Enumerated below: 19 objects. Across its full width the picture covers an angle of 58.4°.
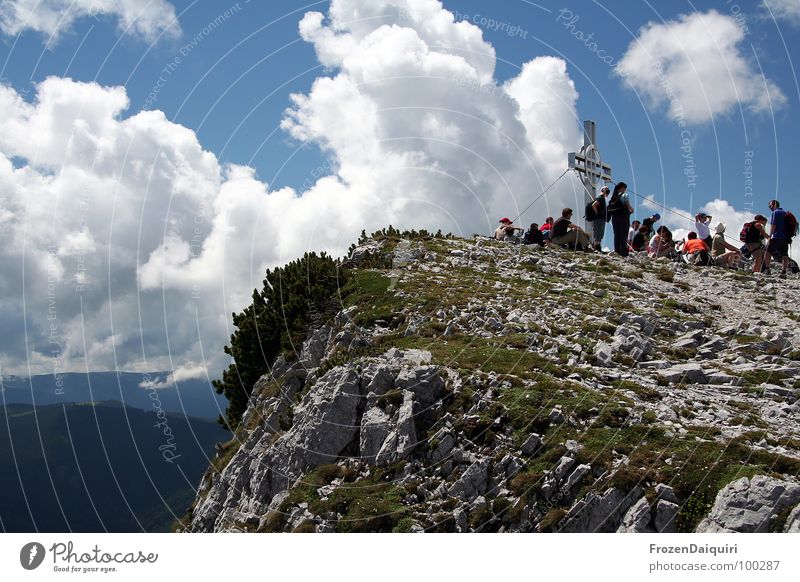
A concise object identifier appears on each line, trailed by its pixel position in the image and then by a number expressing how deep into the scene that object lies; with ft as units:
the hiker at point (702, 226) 108.17
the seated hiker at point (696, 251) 110.52
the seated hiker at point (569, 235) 118.93
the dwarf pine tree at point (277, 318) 91.56
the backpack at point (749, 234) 97.66
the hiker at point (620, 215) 105.60
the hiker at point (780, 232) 90.74
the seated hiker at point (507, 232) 126.21
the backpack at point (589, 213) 116.57
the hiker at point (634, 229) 125.08
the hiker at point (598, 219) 112.57
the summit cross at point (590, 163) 132.16
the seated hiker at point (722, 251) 110.32
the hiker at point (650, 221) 121.60
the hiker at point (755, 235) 97.55
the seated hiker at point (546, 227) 121.49
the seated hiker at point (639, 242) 124.98
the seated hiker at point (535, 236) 118.73
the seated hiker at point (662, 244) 118.32
